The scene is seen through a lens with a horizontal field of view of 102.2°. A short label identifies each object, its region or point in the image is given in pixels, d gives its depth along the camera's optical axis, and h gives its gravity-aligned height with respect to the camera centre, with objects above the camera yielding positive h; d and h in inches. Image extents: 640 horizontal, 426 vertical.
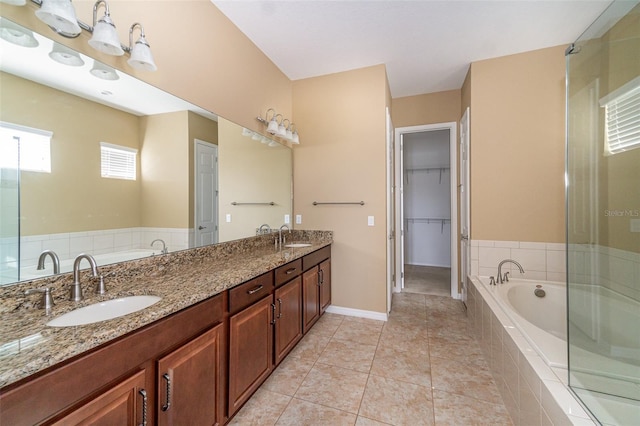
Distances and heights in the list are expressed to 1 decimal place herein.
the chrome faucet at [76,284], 43.4 -12.2
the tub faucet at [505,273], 99.7 -23.3
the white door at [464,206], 118.2 +3.4
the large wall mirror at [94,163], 40.7 +10.2
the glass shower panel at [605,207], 51.1 +1.5
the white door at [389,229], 116.4 -7.7
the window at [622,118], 56.8 +21.6
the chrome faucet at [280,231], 112.7 -8.3
